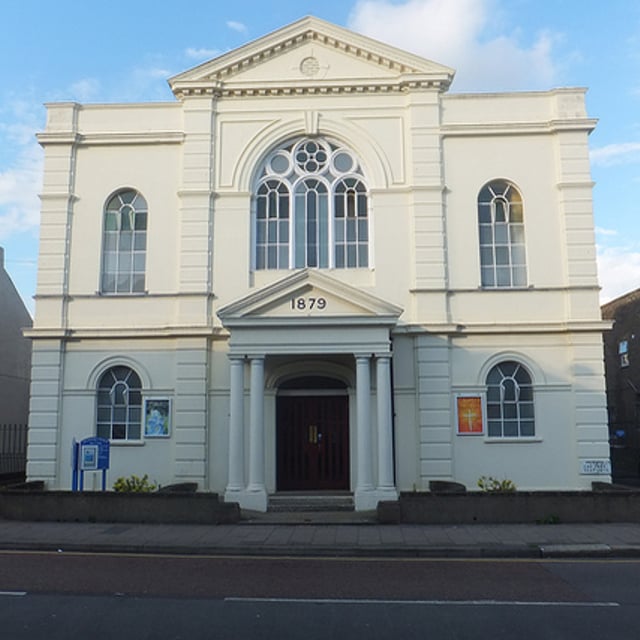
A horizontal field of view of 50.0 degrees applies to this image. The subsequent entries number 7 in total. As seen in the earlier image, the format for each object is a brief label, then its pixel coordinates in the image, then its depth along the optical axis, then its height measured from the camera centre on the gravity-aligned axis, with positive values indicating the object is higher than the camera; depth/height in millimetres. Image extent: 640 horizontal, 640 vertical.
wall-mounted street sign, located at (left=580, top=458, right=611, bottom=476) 17141 -630
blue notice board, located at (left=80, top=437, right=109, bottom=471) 15742 -267
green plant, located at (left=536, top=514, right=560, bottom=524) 13781 -1554
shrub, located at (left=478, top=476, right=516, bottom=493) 16875 -1035
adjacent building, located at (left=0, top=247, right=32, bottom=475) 24828 +2892
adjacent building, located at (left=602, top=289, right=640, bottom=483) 27569 +2806
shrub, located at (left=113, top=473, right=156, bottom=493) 17078 -1042
